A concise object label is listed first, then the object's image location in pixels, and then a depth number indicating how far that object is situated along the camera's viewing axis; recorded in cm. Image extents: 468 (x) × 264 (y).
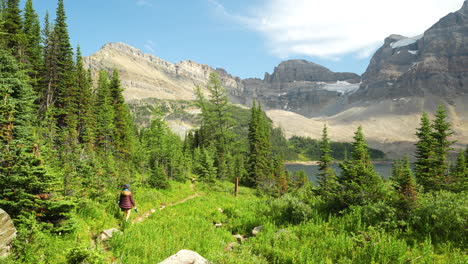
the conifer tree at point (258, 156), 4416
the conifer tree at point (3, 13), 3019
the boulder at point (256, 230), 992
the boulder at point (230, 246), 848
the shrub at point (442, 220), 688
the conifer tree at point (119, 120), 4039
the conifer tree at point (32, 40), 3603
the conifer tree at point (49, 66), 3743
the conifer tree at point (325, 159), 3138
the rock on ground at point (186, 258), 588
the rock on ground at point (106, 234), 833
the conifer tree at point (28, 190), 668
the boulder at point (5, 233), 569
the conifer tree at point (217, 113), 3806
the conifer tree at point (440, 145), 2685
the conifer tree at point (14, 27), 3347
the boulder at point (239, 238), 982
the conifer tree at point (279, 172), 4553
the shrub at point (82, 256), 547
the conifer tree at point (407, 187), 818
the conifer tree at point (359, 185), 998
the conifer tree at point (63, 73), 3738
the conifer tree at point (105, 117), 3731
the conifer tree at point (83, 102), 3984
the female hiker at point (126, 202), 1120
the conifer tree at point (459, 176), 1653
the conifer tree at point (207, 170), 2738
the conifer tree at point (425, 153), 2649
